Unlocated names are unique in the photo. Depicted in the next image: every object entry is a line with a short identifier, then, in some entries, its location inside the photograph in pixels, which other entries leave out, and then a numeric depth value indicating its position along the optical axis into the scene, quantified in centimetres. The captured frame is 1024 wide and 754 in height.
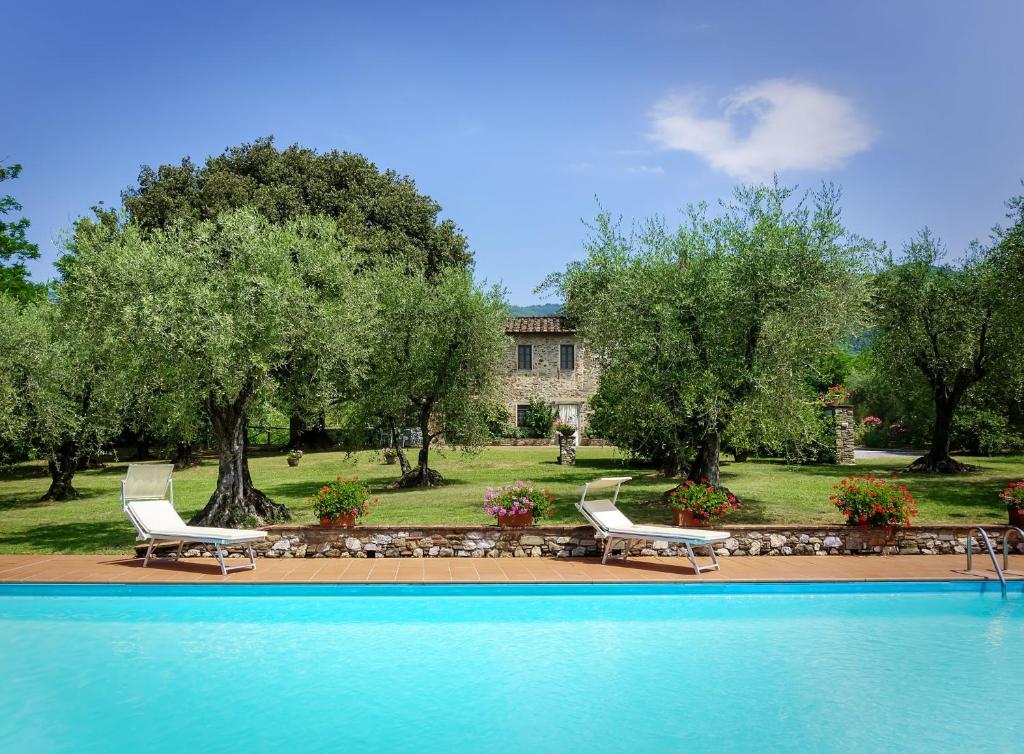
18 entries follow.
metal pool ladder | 803
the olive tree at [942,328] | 2020
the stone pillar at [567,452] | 2473
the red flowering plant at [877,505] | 989
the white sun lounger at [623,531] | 870
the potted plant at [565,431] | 2534
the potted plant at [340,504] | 967
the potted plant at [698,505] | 1025
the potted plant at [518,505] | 991
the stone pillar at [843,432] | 2409
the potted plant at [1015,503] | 1029
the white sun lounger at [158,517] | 869
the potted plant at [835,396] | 2339
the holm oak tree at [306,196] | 3092
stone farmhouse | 3775
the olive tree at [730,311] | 1242
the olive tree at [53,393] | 1661
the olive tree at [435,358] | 1919
